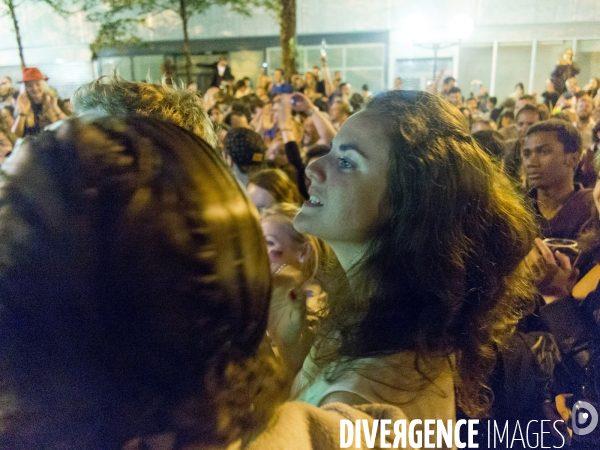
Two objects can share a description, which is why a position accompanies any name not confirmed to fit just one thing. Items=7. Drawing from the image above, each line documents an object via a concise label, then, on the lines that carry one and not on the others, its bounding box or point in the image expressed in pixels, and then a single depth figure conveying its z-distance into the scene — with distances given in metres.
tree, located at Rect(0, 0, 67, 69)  6.95
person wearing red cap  4.77
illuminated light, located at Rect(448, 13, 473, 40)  9.41
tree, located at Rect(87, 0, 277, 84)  11.14
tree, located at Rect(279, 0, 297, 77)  9.23
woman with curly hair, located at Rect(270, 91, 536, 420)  1.09
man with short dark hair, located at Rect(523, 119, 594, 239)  2.34
